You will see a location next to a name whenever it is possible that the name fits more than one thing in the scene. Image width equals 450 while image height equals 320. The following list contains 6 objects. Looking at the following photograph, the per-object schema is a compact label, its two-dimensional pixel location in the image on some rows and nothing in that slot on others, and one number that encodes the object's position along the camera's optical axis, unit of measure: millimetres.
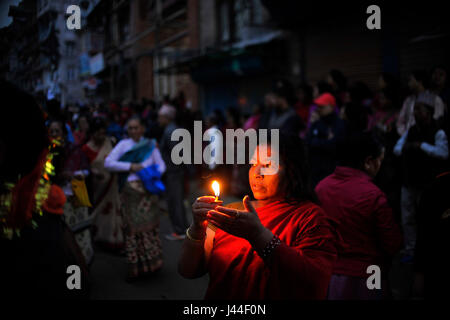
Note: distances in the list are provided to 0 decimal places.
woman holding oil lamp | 1463
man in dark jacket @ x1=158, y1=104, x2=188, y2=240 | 5594
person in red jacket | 2320
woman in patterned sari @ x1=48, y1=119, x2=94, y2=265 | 3953
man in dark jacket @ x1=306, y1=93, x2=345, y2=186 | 4625
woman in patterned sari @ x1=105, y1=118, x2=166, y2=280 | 4363
